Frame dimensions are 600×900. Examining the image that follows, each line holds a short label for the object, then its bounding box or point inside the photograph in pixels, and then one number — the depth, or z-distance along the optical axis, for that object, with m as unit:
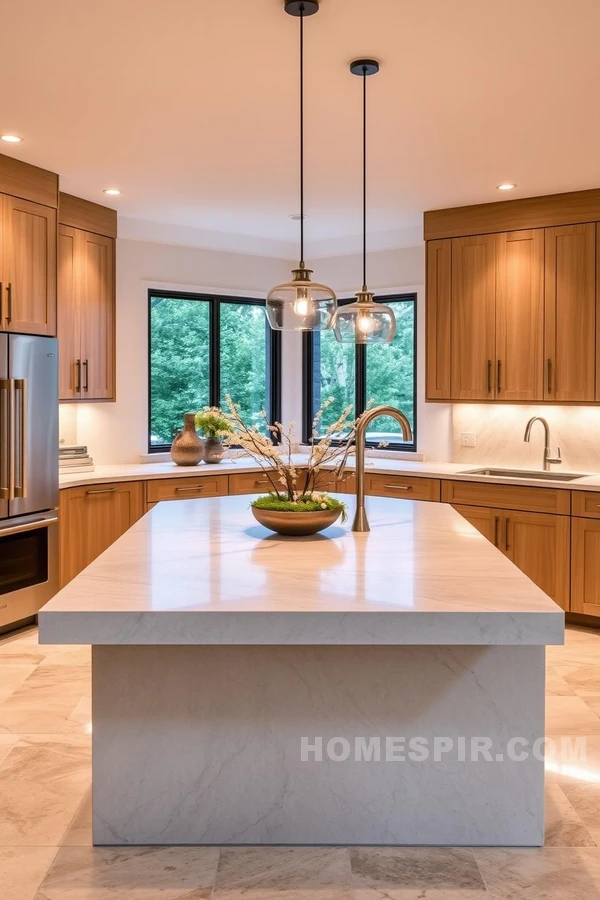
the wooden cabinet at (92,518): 4.66
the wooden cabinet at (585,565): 4.47
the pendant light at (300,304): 2.69
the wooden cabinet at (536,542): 4.59
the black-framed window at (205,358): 5.90
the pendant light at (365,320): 2.91
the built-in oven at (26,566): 4.26
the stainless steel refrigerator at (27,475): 4.15
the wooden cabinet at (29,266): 4.18
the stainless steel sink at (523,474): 4.99
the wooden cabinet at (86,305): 4.90
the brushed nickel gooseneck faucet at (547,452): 5.10
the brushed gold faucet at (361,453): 2.86
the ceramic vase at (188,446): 5.53
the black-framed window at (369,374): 6.00
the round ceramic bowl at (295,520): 2.71
